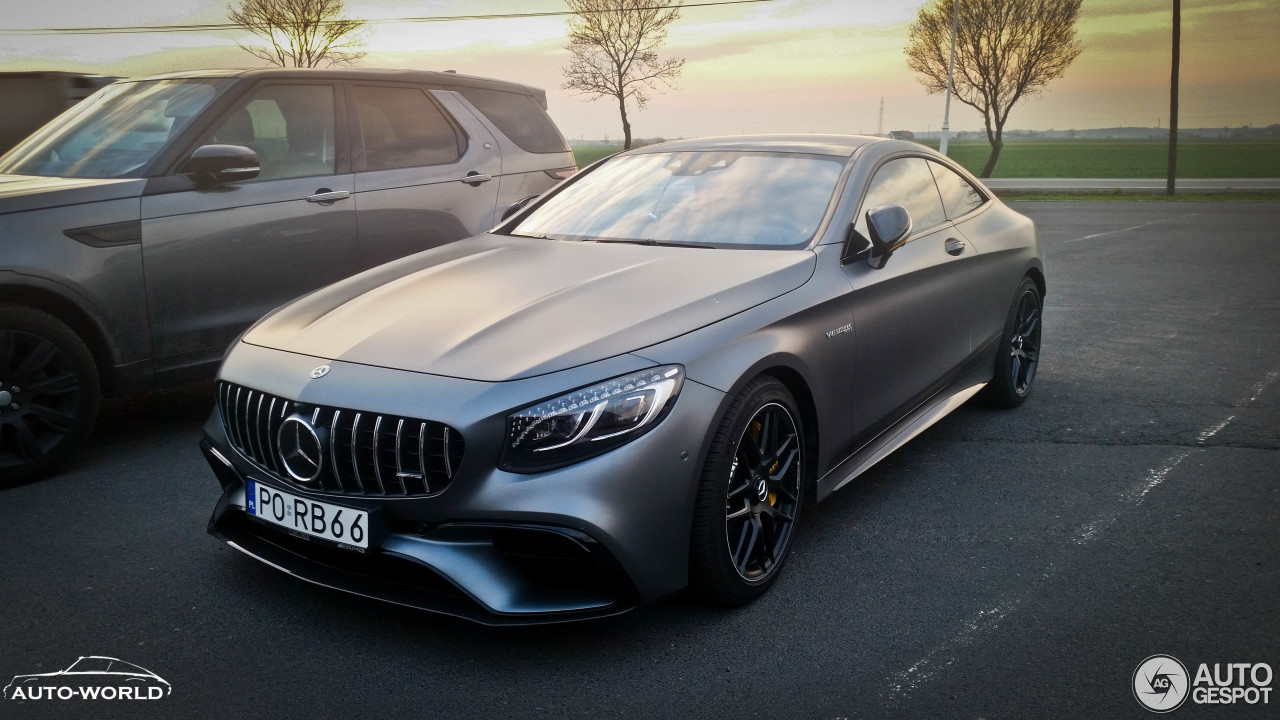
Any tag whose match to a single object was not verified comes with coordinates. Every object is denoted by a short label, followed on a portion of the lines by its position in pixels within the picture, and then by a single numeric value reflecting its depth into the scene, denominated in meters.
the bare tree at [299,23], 44.38
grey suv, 4.61
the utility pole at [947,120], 41.36
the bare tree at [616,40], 50.09
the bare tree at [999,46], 47.81
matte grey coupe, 2.82
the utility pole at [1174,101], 29.41
